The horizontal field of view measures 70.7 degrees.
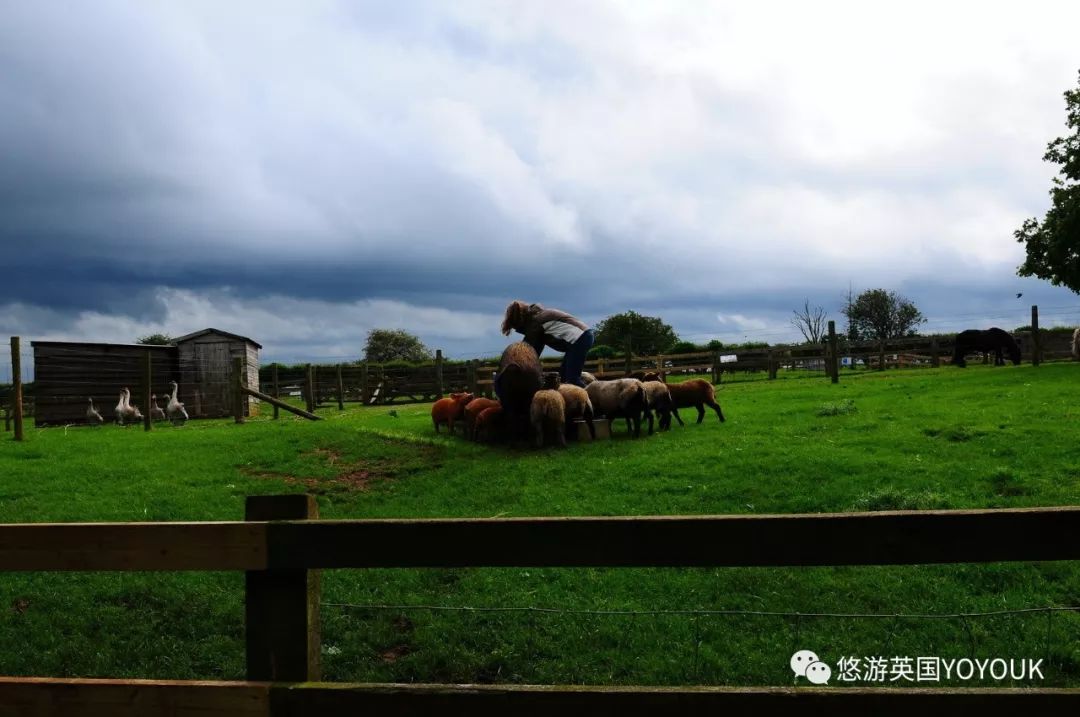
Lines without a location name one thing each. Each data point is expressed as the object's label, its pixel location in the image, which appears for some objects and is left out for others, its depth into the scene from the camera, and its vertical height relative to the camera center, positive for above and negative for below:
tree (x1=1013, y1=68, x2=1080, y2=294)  30.14 +4.95
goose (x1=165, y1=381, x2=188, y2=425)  25.11 -0.84
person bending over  15.65 +0.80
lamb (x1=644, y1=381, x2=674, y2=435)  15.03 -0.63
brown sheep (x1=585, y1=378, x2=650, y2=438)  14.56 -0.62
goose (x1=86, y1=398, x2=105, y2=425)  26.54 -1.11
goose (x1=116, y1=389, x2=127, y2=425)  24.67 -0.82
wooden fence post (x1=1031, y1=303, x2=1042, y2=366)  28.56 +0.37
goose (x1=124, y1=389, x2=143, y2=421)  25.69 -0.96
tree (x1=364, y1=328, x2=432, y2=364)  84.81 +3.29
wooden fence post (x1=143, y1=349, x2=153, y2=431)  19.06 -0.16
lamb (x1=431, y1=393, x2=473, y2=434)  16.08 -0.78
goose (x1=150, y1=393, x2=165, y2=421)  27.93 -1.07
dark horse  33.25 +0.44
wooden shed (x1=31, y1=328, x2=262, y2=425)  28.11 +0.47
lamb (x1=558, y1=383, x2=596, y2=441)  14.16 -0.67
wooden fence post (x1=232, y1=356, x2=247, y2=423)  21.95 -0.23
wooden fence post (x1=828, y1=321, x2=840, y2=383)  25.58 +0.22
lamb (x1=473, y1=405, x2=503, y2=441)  14.51 -0.94
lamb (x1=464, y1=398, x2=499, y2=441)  14.98 -0.79
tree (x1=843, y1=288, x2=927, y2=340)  85.62 +4.74
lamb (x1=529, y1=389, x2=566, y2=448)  13.49 -0.79
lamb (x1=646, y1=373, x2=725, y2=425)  16.12 -0.68
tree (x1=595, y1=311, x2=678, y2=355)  73.00 +3.46
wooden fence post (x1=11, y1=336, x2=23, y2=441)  16.38 +0.21
